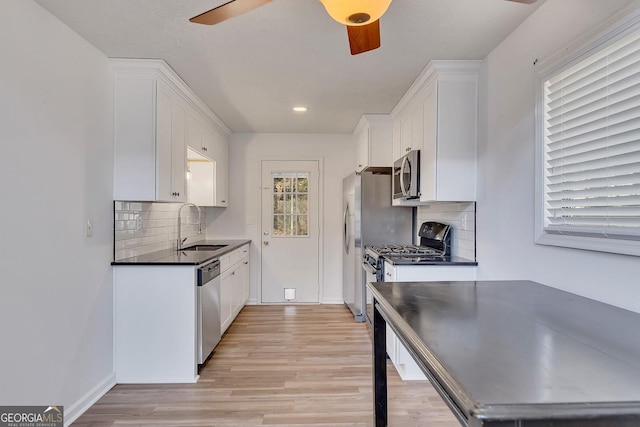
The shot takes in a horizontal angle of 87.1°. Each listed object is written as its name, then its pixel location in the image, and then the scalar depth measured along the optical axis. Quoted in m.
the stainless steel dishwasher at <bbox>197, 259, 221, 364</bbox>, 2.68
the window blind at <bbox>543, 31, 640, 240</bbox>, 1.33
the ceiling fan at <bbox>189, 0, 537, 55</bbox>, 1.27
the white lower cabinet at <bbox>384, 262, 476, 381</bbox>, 2.55
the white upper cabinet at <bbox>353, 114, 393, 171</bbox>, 3.96
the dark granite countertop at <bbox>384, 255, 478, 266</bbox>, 2.55
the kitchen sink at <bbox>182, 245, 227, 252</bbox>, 3.82
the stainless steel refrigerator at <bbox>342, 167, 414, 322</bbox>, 3.89
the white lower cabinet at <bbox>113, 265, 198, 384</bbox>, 2.57
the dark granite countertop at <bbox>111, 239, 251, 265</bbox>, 2.58
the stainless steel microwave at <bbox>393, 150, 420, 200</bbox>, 2.96
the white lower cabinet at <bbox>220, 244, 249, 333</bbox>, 3.36
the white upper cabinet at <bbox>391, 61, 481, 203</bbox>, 2.61
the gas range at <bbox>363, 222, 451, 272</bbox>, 2.81
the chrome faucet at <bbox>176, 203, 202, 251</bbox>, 3.61
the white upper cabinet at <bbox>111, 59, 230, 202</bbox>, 2.60
